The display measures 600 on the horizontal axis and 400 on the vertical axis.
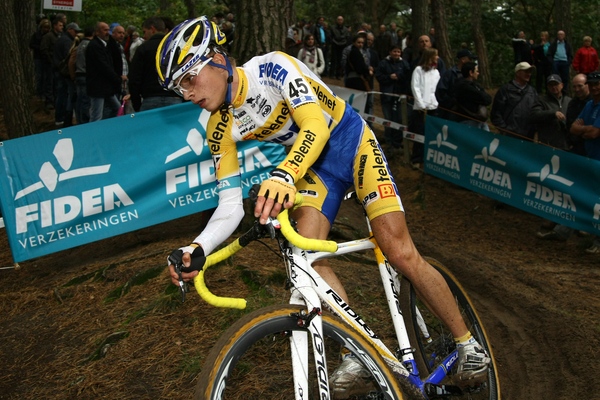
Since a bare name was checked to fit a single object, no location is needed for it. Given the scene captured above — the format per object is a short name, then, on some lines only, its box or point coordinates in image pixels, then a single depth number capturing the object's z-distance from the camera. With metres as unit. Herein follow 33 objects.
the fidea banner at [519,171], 8.37
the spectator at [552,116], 10.14
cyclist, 3.54
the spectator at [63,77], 14.00
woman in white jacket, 11.84
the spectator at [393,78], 13.59
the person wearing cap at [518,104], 10.70
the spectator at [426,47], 12.57
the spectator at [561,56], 18.11
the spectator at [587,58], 17.38
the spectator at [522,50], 19.16
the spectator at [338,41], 21.30
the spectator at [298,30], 21.11
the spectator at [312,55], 16.58
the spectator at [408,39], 19.23
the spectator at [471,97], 11.25
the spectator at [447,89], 12.02
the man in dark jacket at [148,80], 8.56
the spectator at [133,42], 14.59
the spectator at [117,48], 11.62
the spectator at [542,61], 19.22
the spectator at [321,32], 21.47
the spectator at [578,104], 9.48
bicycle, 3.03
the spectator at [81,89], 12.28
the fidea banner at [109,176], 6.79
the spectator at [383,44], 20.92
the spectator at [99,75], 10.64
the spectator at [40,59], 16.31
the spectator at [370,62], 13.45
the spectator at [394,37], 21.31
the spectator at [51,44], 15.98
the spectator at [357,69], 14.64
